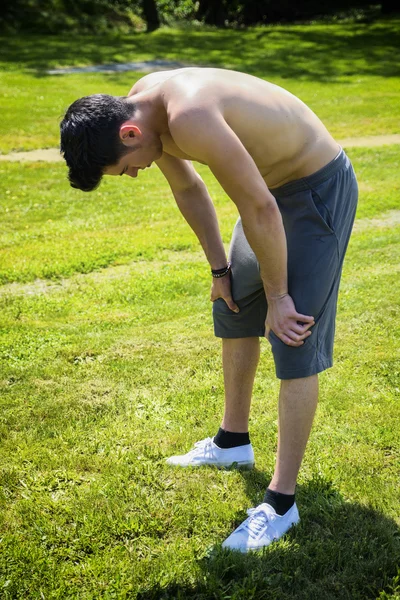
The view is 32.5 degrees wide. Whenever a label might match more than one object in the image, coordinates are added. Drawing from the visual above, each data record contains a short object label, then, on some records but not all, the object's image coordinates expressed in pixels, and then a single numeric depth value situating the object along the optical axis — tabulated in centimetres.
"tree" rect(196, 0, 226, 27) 2692
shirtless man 229
